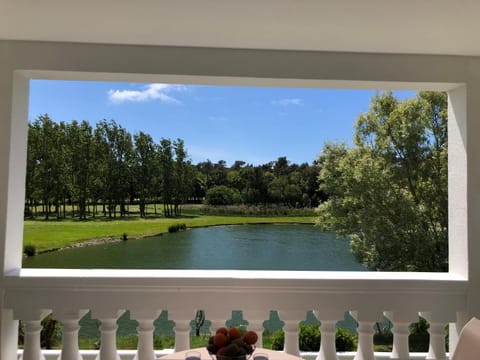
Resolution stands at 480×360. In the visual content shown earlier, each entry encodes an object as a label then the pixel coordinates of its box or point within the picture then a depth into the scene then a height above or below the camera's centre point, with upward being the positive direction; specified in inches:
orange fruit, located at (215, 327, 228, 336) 48.7 -18.6
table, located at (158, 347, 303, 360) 54.8 -24.9
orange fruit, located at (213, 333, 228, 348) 46.5 -18.9
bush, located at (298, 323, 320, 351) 171.5 -68.3
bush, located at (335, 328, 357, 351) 203.0 -80.8
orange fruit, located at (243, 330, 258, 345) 47.4 -18.8
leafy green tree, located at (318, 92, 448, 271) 368.2 +5.7
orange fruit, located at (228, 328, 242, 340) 47.9 -18.5
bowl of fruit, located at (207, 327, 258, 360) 45.2 -19.3
